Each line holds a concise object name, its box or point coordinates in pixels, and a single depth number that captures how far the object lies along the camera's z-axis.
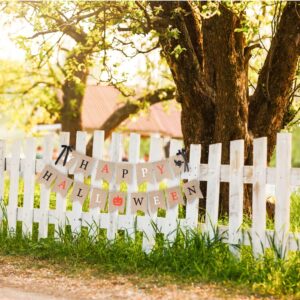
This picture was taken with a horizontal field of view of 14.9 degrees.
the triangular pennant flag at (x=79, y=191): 13.03
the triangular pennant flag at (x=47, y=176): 13.37
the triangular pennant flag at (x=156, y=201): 12.31
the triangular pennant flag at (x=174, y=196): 12.14
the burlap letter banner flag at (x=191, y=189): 12.02
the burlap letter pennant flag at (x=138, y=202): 12.50
